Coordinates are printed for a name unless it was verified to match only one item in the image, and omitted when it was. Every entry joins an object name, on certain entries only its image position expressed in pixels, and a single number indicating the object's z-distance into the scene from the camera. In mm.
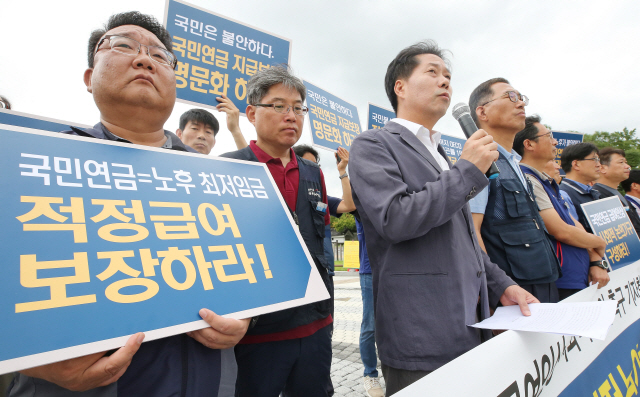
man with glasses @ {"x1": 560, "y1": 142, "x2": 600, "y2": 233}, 3646
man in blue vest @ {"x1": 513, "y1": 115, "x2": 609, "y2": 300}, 2434
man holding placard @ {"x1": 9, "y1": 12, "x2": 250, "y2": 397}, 716
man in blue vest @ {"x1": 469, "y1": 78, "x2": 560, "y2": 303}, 1988
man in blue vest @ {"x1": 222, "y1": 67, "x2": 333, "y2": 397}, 1450
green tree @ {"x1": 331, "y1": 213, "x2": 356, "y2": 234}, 41125
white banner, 864
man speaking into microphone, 1217
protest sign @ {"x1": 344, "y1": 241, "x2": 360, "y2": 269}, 12531
